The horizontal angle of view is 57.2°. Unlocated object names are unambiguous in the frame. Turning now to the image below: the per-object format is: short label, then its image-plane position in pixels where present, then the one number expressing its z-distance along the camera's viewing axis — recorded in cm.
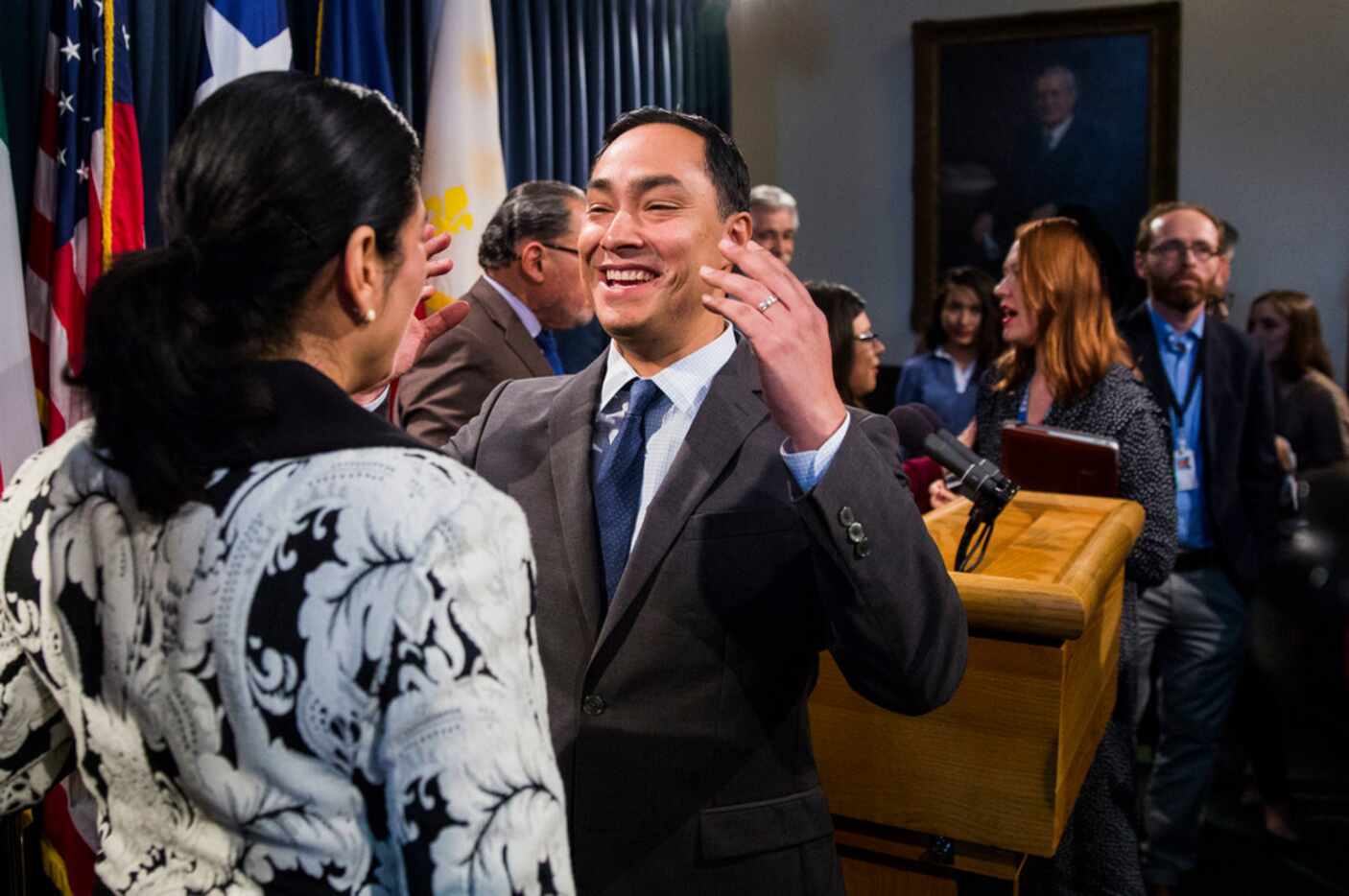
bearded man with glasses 369
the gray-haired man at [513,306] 357
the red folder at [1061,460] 257
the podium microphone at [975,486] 191
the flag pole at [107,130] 300
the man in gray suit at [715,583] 144
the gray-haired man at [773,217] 521
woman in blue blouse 550
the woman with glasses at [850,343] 404
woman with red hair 261
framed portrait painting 668
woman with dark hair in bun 91
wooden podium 175
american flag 301
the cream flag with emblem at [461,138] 438
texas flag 342
